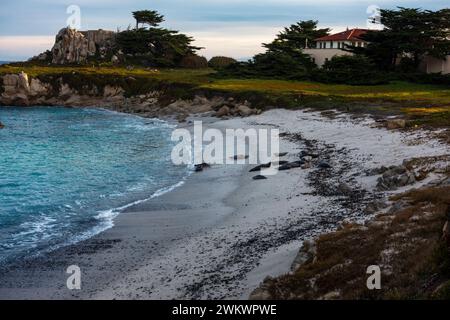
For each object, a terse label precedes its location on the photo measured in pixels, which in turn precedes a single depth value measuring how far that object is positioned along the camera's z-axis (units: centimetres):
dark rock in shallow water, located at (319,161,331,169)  2617
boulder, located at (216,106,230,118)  5786
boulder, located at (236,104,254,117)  5514
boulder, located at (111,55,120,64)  10782
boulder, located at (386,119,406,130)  3341
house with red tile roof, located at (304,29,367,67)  8875
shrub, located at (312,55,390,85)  6912
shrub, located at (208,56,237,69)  11631
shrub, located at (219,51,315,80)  7988
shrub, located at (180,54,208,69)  11150
